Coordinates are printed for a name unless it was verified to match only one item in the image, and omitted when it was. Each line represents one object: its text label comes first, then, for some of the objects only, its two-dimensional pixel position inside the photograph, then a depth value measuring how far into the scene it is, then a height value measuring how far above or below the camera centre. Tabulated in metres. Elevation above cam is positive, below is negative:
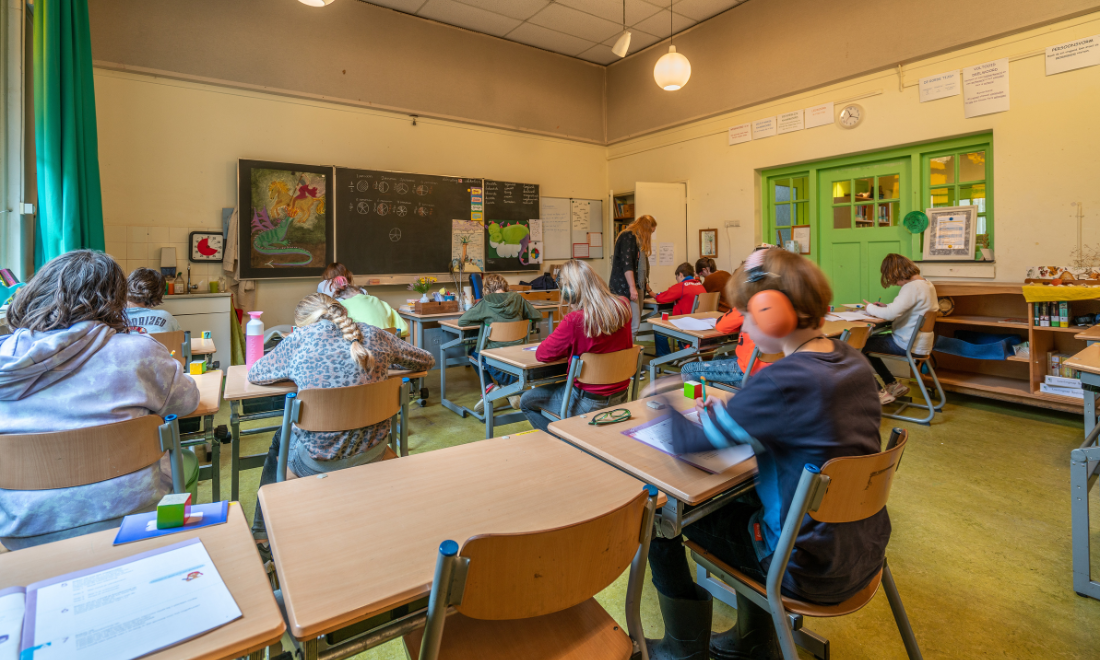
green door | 5.01 +0.87
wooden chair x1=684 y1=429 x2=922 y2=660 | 1.08 -0.40
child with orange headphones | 1.13 -0.27
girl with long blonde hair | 2.62 -0.06
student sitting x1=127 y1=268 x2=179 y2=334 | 2.83 +0.14
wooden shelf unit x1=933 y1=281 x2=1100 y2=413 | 3.85 -0.25
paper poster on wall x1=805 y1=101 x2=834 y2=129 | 5.27 +1.94
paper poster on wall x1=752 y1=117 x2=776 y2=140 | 5.72 +1.98
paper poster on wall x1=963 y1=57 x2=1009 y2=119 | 4.23 +1.76
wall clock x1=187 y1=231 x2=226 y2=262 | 5.04 +0.73
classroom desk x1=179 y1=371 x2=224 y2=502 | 1.91 -0.32
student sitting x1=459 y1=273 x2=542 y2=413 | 3.96 +0.06
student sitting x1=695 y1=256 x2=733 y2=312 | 5.40 +0.37
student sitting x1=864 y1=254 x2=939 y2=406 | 3.85 +0.01
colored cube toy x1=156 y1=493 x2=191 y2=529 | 1.00 -0.35
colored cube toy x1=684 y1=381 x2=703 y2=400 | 1.89 -0.25
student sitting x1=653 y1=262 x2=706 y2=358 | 5.14 +0.21
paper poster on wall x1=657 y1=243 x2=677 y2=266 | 6.73 +0.77
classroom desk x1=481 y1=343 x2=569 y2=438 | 2.71 -0.26
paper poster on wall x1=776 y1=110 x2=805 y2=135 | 5.51 +1.95
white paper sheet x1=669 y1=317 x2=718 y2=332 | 3.72 -0.05
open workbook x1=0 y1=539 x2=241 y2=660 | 0.69 -0.39
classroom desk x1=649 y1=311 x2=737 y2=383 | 3.57 -0.17
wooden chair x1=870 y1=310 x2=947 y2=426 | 3.78 -0.52
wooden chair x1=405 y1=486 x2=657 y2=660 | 0.81 -0.43
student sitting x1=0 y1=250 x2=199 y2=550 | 1.32 -0.13
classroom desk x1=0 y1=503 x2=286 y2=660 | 0.71 -0.39
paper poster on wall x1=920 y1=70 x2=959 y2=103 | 4.46 +1.87
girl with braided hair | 1.90 -0.16
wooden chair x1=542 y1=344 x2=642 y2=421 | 2.55 -0.23
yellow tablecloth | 3.47 +0.11
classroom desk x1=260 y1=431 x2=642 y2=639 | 0.83 -0.38
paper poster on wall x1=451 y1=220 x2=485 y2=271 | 6.46 +0.96
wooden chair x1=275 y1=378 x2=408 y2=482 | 1.79 -0.29
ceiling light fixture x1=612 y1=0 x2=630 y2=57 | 4.92 +2.48
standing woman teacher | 5.01 +0.58
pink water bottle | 2.46 -0.08
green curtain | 3.38 +1.26
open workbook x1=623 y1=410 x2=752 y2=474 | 1.33 -0.35
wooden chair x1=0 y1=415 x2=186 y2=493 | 1.25 -0.31
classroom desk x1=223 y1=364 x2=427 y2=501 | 2.06 -0.28
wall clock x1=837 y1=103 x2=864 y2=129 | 5.06 +1.84
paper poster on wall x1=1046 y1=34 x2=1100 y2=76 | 3.83 +1.82
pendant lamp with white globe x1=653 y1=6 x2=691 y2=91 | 4.54 +2.06
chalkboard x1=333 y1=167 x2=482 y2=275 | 5.73 +1.13
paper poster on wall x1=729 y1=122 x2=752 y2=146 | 5.93 +1.99
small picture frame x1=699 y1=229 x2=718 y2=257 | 6.40 +0.87
